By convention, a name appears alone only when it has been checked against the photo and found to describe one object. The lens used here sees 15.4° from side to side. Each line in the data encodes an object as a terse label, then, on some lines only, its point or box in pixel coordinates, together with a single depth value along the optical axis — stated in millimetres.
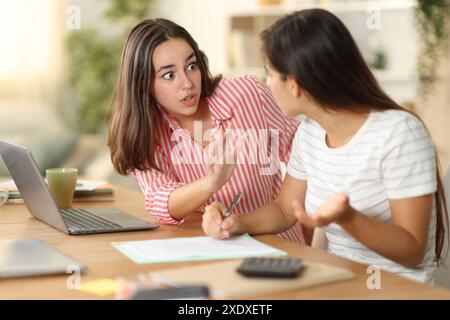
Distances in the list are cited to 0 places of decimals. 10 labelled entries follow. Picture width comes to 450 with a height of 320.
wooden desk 2489
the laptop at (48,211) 2955
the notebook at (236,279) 2480
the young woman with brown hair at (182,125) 3108
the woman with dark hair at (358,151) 2727
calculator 2526
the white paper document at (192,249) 2698
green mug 3242
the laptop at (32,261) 2595
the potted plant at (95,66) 7603
